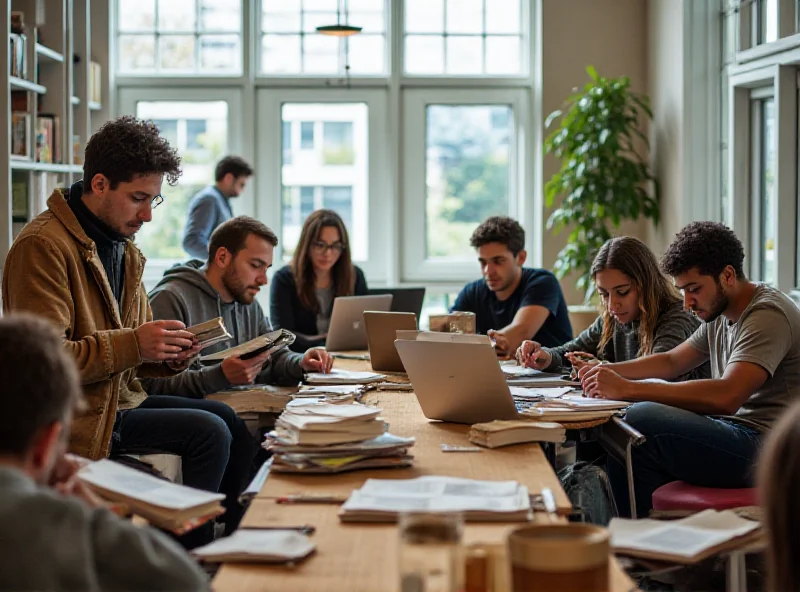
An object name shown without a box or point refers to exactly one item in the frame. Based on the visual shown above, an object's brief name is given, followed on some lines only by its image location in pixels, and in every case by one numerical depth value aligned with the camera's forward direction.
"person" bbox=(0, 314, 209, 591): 1.20
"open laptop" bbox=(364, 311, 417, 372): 3.65
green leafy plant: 6.17
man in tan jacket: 2.73
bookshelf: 4.79
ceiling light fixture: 6.12
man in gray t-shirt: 2.77
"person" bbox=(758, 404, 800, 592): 1.23
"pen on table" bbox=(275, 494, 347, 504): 1.92
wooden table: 1.52
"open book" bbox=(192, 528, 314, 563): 1.59
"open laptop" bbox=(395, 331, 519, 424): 2.55
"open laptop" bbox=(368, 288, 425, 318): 4.64
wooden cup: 1.30
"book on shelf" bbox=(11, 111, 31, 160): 5.17
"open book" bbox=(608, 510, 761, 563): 1.68
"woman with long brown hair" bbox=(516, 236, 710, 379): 3.37
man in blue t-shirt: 4.31
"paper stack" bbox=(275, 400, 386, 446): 2.17
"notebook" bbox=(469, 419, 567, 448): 2.35
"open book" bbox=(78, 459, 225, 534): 1.74
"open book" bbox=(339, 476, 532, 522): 1.79
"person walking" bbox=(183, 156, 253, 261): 6.42
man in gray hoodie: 3.58
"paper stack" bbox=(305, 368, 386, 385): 3.34
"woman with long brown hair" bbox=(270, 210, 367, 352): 4.65
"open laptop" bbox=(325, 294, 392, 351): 4.27
